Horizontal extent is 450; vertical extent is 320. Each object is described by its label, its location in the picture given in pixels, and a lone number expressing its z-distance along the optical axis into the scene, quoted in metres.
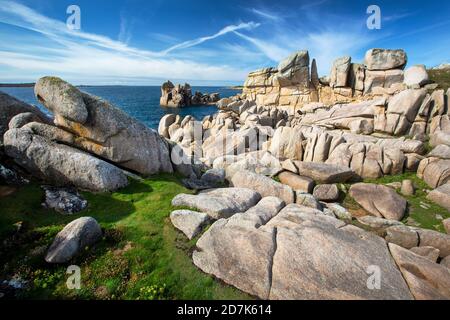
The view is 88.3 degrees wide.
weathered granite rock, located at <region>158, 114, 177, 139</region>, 51.51
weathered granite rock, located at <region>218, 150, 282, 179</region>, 26.53
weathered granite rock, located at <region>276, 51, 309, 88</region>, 82.94
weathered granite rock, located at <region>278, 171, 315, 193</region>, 23.97
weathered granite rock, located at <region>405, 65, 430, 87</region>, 48.44
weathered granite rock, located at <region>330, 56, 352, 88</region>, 72.38
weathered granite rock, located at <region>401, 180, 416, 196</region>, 23.42
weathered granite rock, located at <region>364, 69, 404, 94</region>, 64.69
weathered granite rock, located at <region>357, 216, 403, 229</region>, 18.31
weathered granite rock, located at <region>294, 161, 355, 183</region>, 25.41
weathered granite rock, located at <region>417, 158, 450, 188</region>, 23.75
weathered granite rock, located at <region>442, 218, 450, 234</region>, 18.15
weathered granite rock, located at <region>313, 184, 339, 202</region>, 22.62
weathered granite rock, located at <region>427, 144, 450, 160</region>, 25.59
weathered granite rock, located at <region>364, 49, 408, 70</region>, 64.81
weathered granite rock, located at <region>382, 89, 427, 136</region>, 35.28
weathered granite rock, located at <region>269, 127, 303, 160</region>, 31.42
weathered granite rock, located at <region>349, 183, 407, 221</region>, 20.39
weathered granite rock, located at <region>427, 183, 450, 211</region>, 21.33
